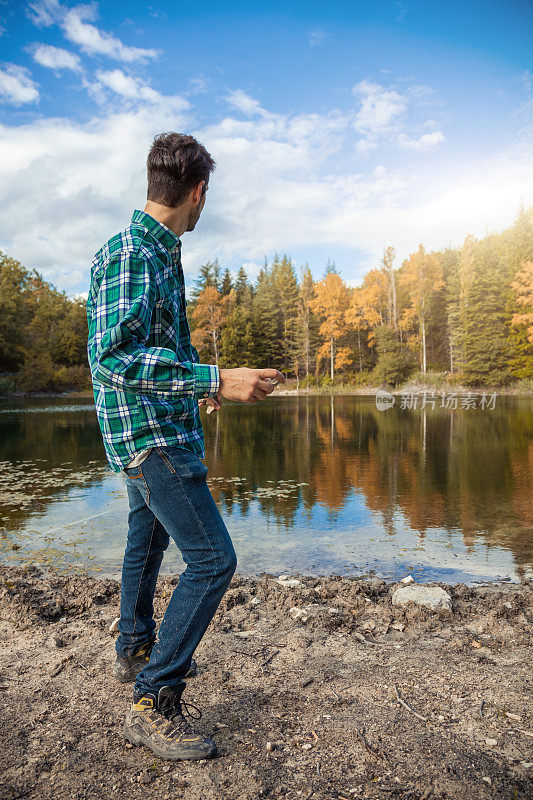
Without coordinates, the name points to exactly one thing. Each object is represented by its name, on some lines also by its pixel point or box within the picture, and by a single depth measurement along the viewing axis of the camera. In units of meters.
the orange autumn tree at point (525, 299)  34.72
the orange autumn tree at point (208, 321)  47.28
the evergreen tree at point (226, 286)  57.53
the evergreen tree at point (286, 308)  50.76
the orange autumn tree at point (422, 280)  39.16
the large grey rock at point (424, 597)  3.26
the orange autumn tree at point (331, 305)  44.12
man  1.83
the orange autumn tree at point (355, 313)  44.00
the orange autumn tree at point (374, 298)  43.62
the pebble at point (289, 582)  3.67
